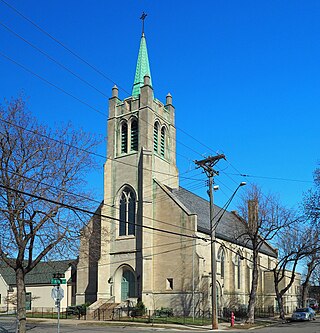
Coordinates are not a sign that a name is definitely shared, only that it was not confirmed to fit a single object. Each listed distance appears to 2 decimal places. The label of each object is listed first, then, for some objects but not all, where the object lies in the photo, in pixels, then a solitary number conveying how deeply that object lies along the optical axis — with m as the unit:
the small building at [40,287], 51.16
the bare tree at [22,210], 21.58
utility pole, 30.17
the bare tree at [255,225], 38.03
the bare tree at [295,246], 43.56
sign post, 19.59
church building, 41.50
